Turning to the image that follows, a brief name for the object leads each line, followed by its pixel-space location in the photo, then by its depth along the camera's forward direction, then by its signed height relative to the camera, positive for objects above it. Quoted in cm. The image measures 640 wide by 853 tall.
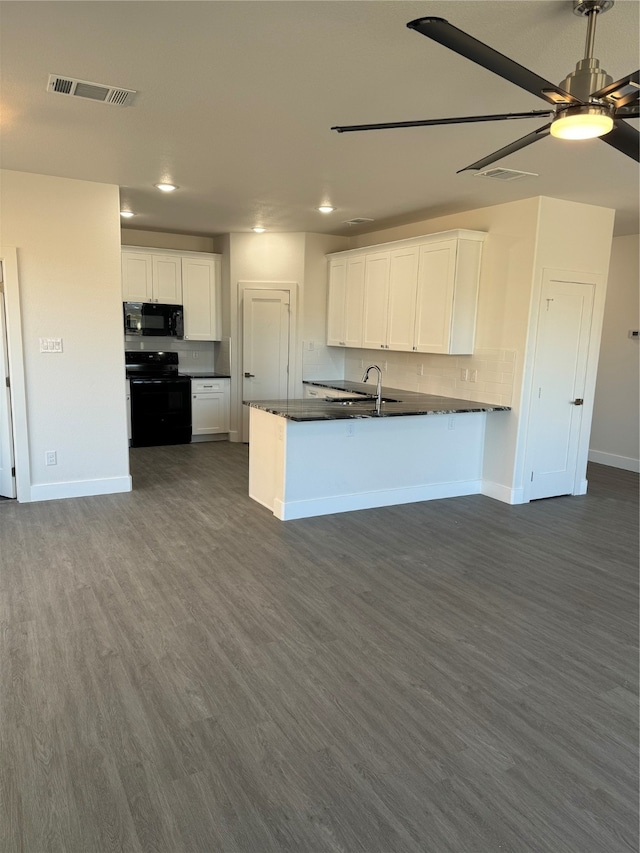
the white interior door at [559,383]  514 -40
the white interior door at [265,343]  741 -15
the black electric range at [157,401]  704 -91
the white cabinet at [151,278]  715 +64
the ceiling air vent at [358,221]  612 +125
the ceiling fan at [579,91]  166 +81
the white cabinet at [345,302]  673 +40
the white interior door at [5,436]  462 -95
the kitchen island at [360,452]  470 -105
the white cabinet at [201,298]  748 +42
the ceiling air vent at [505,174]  409 +120
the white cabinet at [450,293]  531 +42
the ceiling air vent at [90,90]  274 +118
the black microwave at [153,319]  718 +11
